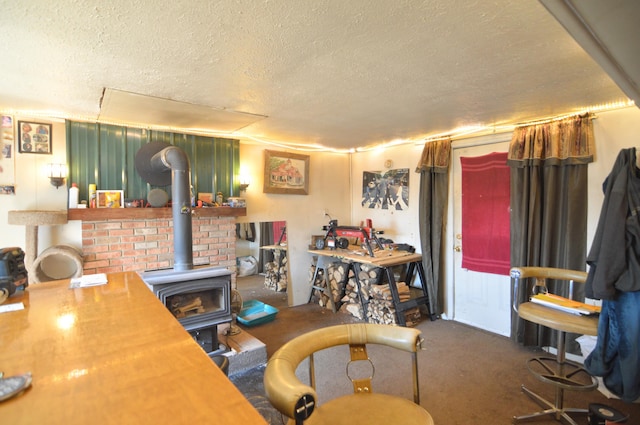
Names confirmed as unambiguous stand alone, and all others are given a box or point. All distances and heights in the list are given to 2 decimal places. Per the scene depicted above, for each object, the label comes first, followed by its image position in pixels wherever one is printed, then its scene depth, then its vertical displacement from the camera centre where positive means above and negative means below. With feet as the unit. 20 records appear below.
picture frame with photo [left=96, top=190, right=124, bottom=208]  10.12 +0.12
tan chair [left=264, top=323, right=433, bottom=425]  3.16 -2.03
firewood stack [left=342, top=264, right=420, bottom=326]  12.21 -3.63
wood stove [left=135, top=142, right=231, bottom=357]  8.58 -2.08
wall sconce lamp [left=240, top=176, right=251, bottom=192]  13.01 +0.86
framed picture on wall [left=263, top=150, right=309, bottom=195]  13.97 +1.39
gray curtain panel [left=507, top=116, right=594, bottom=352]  9.36 +0.17
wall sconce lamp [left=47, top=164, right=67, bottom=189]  9.33 +0.81
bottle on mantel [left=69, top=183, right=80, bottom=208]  9.63 +0.14
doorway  11.35 -3.02
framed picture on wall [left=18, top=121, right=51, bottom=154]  9.25 +1.84
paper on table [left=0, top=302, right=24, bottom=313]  4.48 -1.48
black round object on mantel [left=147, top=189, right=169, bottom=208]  10.71 +0.16
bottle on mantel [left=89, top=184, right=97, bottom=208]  9.94 +0.18
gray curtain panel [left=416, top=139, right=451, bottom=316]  12.57 -0.25
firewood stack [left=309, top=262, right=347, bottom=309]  14.16 -3.58
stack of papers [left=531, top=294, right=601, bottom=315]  6.97 -2.16
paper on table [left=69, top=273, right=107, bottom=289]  5.80 -1.46
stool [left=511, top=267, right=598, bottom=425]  6.49 -2.37
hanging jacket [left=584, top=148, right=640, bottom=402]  6.34 -1.43
